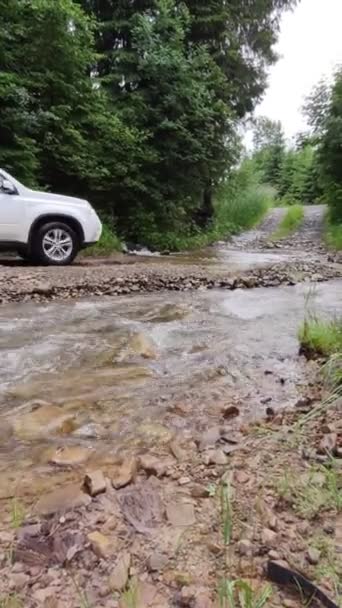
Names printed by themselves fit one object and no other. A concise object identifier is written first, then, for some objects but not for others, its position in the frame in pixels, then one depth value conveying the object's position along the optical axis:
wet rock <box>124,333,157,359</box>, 3.37
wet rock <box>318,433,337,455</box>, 1.87
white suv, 6.73
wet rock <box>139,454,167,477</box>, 1.82
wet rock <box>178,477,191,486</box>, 1.75
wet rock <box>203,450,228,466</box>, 1.88
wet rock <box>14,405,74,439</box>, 2.15
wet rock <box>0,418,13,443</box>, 2.08
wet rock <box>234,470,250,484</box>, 1.72
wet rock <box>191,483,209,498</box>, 1.66
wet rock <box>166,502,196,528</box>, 1.52
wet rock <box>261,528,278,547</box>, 1.38
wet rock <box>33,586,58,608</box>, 1.20
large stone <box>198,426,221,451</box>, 2.04
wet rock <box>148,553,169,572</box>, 1.32
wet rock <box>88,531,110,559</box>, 1.36
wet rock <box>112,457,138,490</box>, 1.73
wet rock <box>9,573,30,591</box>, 1.25
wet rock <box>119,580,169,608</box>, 1.19
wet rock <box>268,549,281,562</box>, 1.32
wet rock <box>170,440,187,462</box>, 1.94
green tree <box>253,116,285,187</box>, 40.19
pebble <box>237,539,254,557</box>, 1.35
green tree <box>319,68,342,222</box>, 14.08
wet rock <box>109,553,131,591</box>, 1.25
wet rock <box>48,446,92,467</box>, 1.91
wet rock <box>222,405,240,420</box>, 2.37
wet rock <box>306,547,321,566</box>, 1.31
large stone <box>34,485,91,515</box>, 1.59
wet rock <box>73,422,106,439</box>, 2.14
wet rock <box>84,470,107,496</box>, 1.67
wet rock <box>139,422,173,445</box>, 2.11
